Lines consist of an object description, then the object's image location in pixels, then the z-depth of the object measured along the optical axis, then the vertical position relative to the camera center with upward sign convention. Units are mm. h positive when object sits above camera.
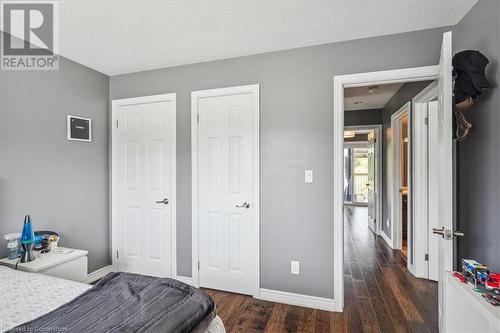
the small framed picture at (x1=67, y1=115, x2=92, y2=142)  2643 +415
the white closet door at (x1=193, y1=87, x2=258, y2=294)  2543 -249
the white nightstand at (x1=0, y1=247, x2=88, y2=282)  1888 -768
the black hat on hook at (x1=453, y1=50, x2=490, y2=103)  1521 +573
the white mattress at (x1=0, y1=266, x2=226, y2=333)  1184 -697
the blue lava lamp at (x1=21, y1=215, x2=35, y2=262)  1948 -585
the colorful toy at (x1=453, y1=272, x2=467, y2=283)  1386 -623
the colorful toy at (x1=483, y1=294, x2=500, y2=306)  1150 -621
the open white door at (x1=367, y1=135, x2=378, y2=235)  5129 -546
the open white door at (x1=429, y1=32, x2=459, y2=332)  1520 -9
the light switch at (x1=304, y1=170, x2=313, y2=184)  2363 -90
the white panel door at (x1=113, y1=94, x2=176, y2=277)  2838 -204
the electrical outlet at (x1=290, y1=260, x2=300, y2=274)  2390 -956
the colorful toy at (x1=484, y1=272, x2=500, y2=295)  1224 -579
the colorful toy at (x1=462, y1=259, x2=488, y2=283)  1314 -562
